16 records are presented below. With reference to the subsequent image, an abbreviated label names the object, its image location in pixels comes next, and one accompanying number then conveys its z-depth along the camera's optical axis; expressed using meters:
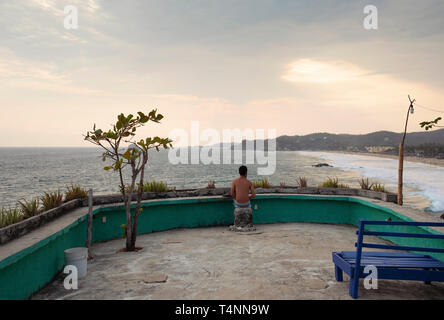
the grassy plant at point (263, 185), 10.51
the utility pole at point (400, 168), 10.99
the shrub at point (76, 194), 7.90
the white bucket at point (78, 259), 5.17
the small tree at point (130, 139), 6.55
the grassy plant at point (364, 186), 10.36
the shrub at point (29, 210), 6.38
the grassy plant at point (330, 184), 10.45
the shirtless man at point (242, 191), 8.27
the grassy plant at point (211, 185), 9.98
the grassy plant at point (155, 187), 9.29
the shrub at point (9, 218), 5.62
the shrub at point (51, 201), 7.17
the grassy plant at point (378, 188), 10.06
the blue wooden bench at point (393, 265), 4.05
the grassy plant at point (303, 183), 10.80
